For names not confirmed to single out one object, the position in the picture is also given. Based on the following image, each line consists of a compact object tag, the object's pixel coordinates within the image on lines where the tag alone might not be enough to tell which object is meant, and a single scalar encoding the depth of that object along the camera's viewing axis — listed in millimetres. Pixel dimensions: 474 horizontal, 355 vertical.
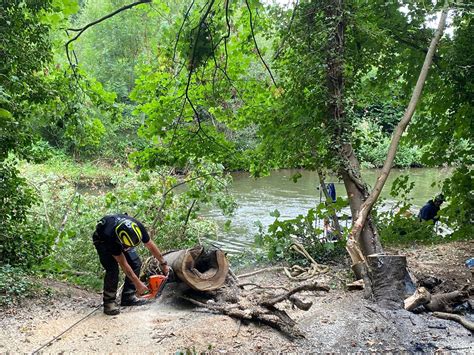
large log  5141
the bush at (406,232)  9133
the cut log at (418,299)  4527
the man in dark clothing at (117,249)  4984
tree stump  4754
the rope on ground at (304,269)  6621
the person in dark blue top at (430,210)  9929
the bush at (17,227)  6064
